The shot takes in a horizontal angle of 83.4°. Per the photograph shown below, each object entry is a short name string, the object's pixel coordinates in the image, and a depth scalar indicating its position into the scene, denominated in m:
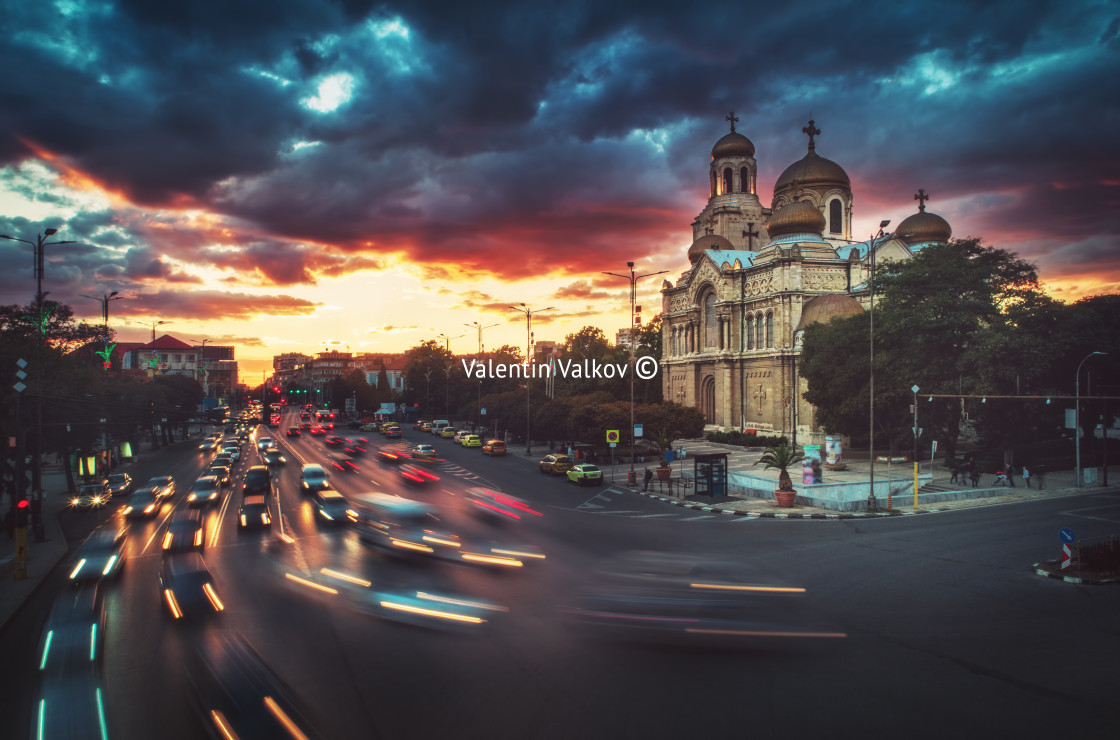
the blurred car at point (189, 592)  13.93
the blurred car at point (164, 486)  30.88
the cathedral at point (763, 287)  57.31
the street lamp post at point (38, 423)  23.48
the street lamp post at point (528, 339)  52.62
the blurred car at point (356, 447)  53.11
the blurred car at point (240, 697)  8.64
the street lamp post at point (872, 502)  26.91
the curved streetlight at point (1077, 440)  32.00
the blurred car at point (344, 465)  41.78
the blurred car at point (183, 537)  19.70
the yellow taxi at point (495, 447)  52.62
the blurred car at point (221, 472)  36.94
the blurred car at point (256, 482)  29.78
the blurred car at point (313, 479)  29.69
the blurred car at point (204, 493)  28.59
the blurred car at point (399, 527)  19.17
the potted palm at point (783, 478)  28.50
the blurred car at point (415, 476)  35.79
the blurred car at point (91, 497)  30.70
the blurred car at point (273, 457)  45.91
